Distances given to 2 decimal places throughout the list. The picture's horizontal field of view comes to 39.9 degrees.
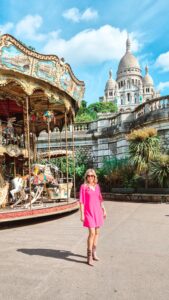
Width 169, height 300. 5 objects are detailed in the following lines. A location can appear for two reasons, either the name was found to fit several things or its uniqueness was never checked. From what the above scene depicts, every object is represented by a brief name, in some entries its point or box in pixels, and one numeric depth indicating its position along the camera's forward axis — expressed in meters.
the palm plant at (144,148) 13.94
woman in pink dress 4.15
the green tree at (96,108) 68.27
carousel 7.99
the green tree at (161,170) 13.30
